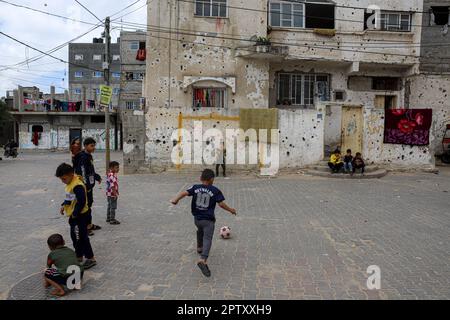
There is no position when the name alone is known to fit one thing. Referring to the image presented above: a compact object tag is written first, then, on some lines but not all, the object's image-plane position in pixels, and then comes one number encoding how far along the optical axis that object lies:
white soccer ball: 6.11
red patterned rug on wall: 14.79
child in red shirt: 6.97
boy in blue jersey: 4.73
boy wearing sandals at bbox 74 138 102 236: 6.30
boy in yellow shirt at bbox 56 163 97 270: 4.55
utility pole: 14.23
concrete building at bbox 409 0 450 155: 18.05
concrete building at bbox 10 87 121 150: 35.59
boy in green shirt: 4.08
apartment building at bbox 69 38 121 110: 52.94
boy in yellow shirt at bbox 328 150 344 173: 13.84
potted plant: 14.80
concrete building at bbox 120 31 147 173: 36.72
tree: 27.46
